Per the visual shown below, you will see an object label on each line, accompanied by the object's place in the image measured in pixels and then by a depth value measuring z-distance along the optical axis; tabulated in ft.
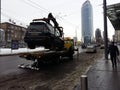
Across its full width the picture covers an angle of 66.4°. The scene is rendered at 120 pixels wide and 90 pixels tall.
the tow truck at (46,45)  20.35
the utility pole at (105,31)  27.89
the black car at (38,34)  22.67
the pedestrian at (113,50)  20.14
